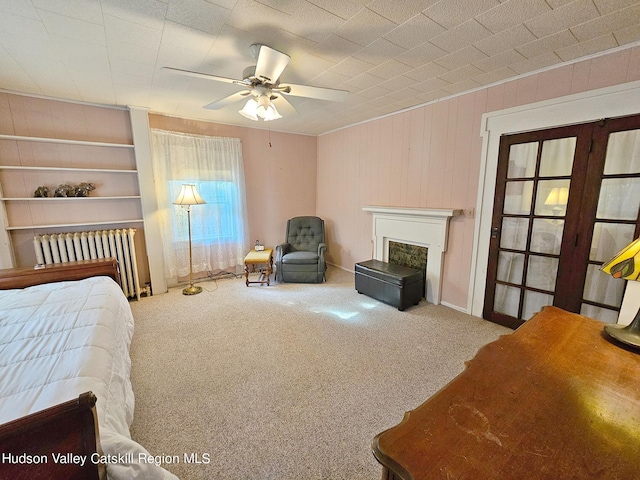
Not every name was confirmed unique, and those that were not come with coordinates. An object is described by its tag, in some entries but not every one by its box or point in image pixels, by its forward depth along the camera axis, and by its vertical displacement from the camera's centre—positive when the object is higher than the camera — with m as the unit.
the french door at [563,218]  2.12 -0.19
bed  0.77 -0.76
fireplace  3.23 -0.45
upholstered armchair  4.18 -0.91
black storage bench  3.18 -1.07
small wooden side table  3.98 -0.94
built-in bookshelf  3.04 +0.21
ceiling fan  1.81 +0.85
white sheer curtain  3.80 -0.05
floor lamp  3.56 +0.00
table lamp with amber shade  1.09 -0.31
